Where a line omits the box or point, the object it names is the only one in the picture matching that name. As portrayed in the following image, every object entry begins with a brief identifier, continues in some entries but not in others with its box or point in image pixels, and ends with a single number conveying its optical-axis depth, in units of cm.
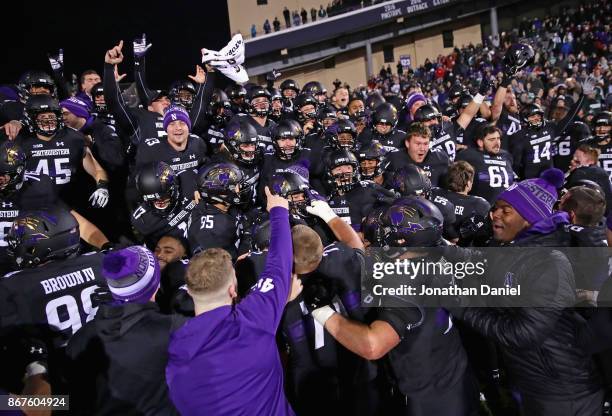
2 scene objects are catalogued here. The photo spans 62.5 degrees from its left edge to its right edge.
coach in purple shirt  239
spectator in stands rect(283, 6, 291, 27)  3359
